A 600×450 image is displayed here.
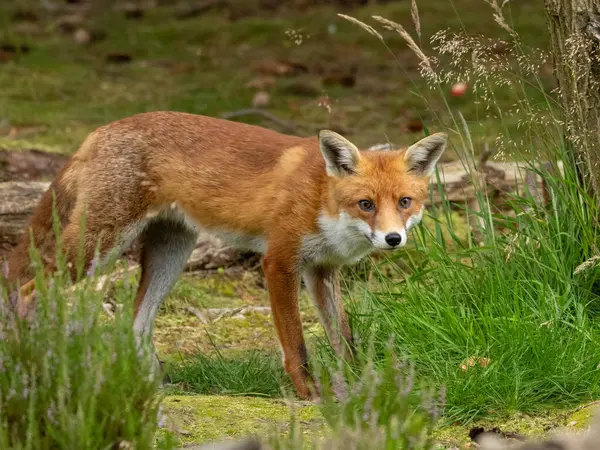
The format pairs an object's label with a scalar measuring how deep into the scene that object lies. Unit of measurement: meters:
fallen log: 14.12
